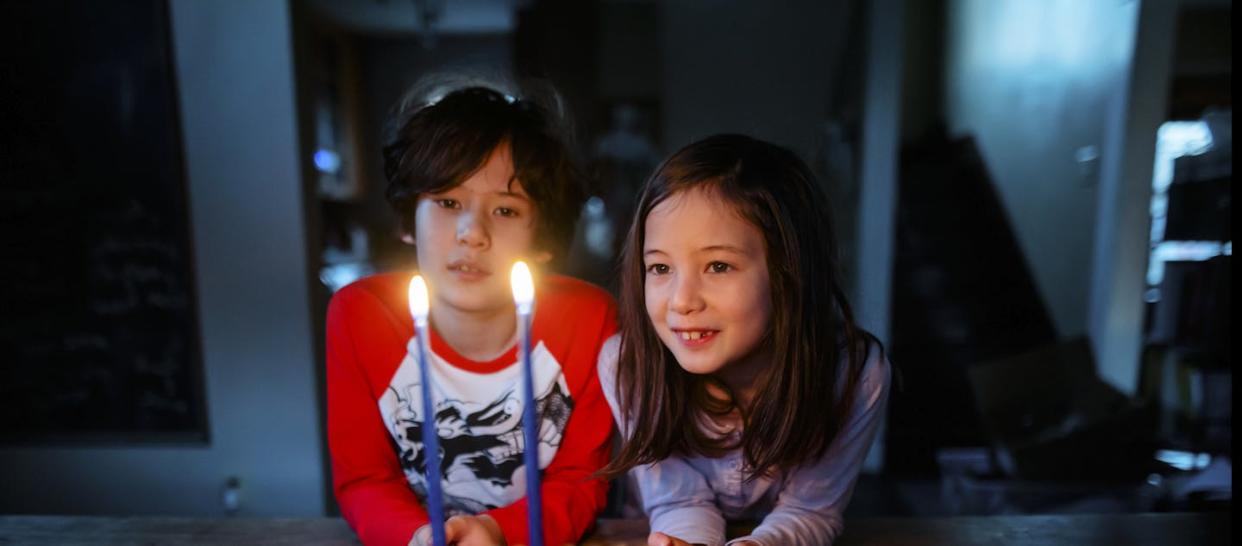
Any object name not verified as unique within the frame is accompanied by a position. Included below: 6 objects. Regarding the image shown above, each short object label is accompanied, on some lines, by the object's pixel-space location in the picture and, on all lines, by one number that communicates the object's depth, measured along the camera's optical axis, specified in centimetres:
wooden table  72
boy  72
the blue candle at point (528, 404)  45
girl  64
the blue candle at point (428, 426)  45
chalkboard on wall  135
